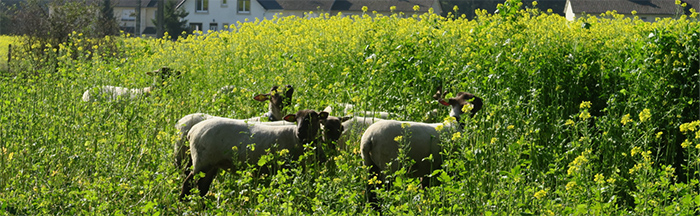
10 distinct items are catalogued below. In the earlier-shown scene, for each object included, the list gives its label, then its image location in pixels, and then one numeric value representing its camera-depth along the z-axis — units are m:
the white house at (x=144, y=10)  124.52
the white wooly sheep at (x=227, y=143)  13.80
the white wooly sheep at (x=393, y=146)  13.63
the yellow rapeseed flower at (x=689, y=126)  10.37
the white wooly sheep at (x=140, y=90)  14.37
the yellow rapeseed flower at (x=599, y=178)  8.82
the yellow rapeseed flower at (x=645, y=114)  11.12
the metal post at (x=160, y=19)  52.34
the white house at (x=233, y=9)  121.19
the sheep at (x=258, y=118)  14.84
